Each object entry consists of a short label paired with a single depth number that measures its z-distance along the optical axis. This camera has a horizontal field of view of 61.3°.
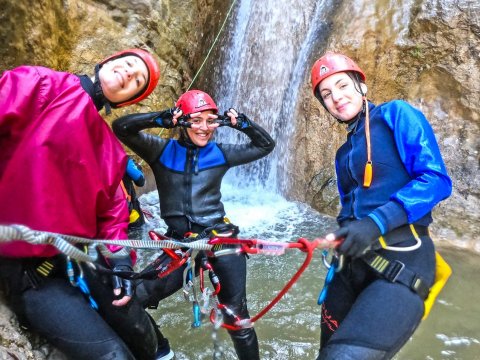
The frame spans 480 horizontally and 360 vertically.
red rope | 1.82
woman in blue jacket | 1.89
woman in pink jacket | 1.65
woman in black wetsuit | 2.84
